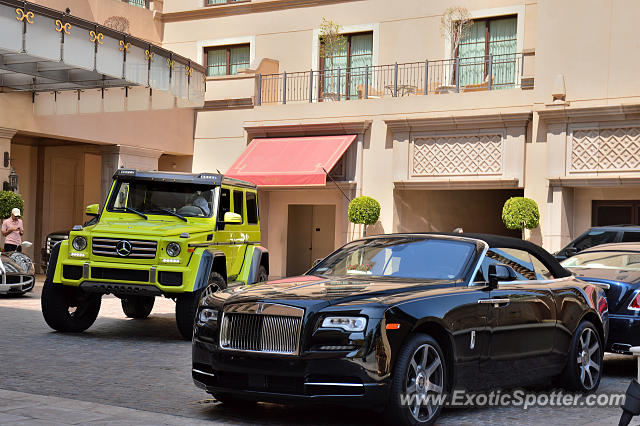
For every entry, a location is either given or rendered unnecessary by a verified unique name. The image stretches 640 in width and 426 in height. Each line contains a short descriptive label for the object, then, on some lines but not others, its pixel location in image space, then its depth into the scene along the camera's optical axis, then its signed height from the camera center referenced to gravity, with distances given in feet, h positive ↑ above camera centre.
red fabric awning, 84.89 +2.64
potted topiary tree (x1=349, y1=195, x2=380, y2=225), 83.71 -1.98
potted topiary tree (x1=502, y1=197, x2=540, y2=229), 76.13 -1.60
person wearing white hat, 72.02 -4.36
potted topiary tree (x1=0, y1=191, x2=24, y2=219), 75.97 -2.13
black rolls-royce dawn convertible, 21.54 -3.59
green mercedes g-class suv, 39.52 -3.06
